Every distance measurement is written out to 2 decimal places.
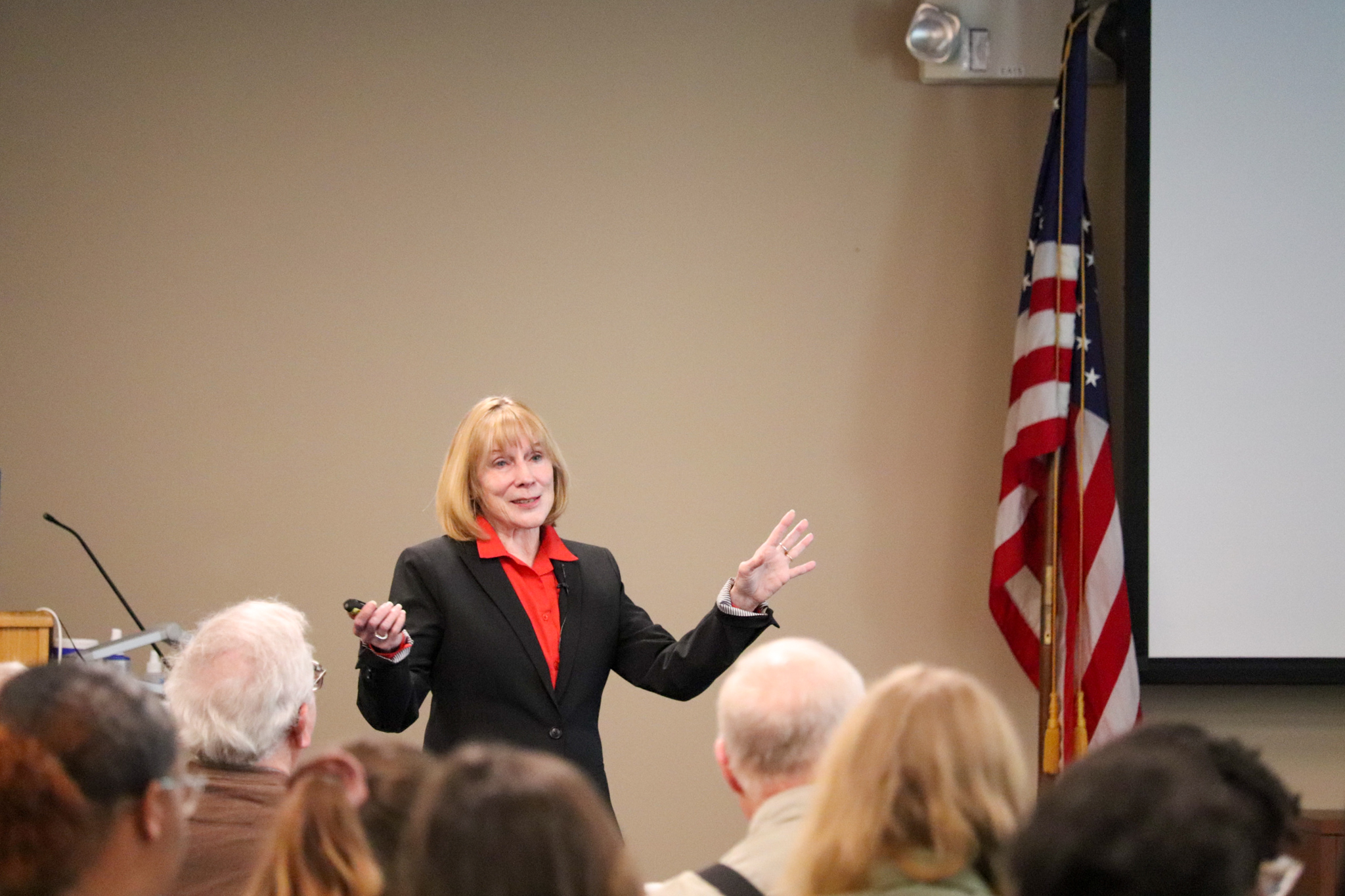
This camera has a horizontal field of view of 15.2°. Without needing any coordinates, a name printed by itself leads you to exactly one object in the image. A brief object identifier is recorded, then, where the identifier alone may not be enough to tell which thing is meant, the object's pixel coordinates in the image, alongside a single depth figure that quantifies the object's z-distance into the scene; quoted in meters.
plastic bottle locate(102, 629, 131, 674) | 8.88
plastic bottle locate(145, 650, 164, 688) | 9.12
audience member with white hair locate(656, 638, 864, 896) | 7.82
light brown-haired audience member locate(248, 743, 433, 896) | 6.97
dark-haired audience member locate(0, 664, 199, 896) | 6.61
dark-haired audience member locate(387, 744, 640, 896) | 5.48
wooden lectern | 8.77
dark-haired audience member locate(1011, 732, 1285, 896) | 5.80
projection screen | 9.65
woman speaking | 8.69
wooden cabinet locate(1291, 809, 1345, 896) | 9.45
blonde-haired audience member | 7.34
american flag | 9.58
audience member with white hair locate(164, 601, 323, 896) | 7.92
